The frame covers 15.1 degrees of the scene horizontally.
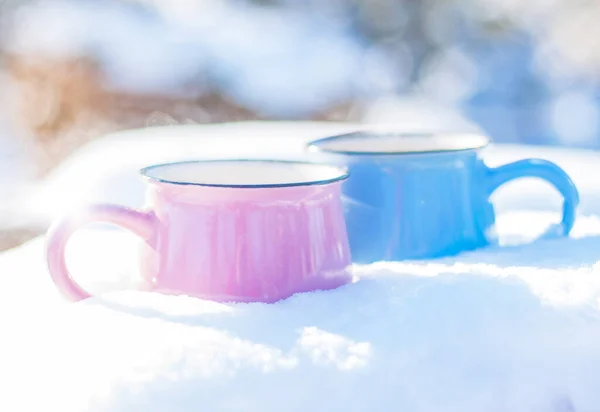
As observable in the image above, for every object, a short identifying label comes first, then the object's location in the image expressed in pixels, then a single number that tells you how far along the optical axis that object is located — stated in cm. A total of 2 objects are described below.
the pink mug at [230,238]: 92
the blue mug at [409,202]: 99
